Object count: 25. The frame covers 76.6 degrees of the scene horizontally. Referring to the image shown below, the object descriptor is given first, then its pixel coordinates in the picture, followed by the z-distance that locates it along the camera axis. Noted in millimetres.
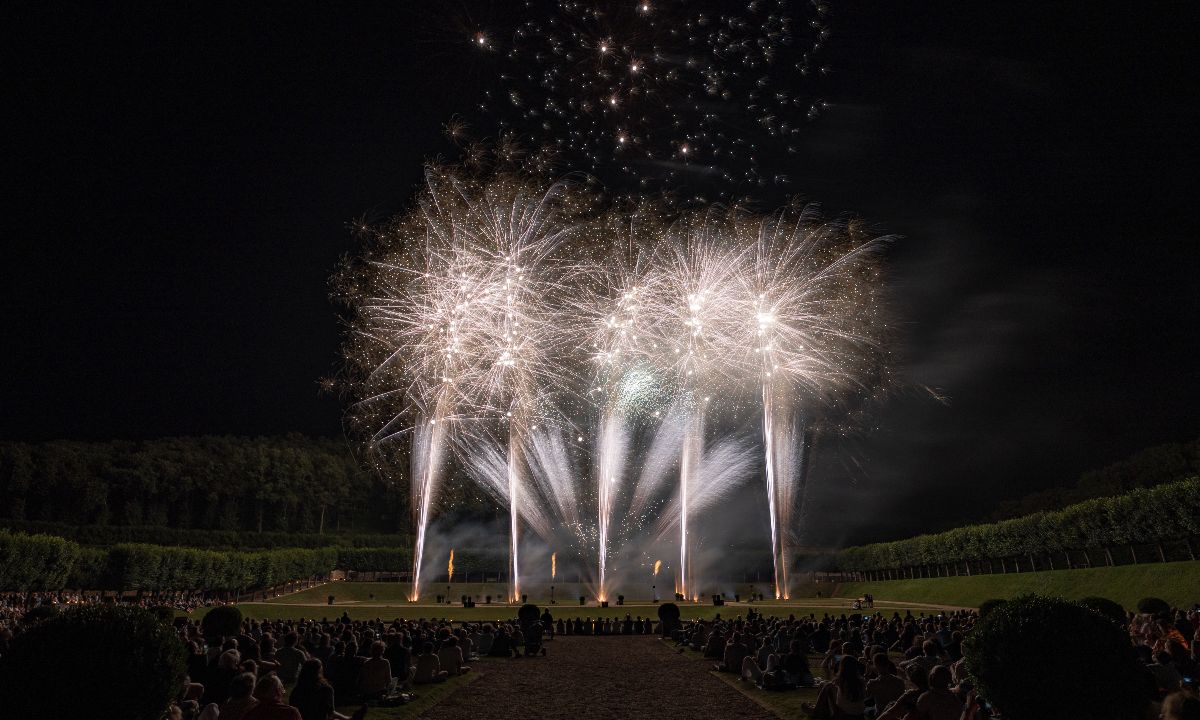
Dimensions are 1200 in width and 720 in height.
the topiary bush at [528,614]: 36825
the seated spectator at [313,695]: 10672
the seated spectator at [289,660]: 18281
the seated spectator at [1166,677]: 12594
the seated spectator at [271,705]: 8742
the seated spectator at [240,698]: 9531
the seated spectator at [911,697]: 10352
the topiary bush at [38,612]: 17930
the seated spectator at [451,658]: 21391
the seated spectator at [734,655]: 22719
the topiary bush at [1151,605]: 31402
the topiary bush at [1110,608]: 21767
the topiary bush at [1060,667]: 9570
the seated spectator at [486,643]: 29812
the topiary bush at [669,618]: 39125
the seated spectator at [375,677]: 16484
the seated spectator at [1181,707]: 7039
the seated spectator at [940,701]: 10156
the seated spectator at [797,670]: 19172
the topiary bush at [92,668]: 8711
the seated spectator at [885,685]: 12461
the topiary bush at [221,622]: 28922
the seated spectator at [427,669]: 19734
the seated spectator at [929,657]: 15522
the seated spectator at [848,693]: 12883
